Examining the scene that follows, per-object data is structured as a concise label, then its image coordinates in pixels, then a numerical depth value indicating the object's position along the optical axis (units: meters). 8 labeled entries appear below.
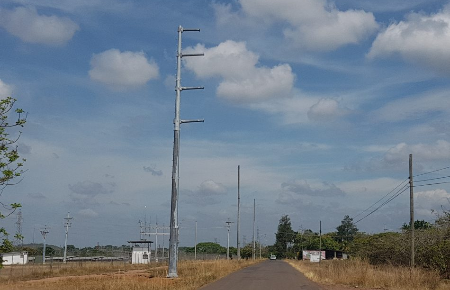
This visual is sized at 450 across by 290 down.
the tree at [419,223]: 122.53
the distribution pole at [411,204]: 33.22
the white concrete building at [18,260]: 76.85
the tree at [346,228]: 177.88
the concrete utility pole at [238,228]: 65.44
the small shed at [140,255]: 70.88
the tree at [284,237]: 175.52
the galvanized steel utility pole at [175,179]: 26.02
